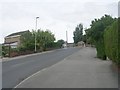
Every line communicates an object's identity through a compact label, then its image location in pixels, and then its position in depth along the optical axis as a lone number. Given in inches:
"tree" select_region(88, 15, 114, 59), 442.0
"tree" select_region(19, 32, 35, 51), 876.6
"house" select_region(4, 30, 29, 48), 1297.0
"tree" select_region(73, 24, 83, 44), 2026.4
